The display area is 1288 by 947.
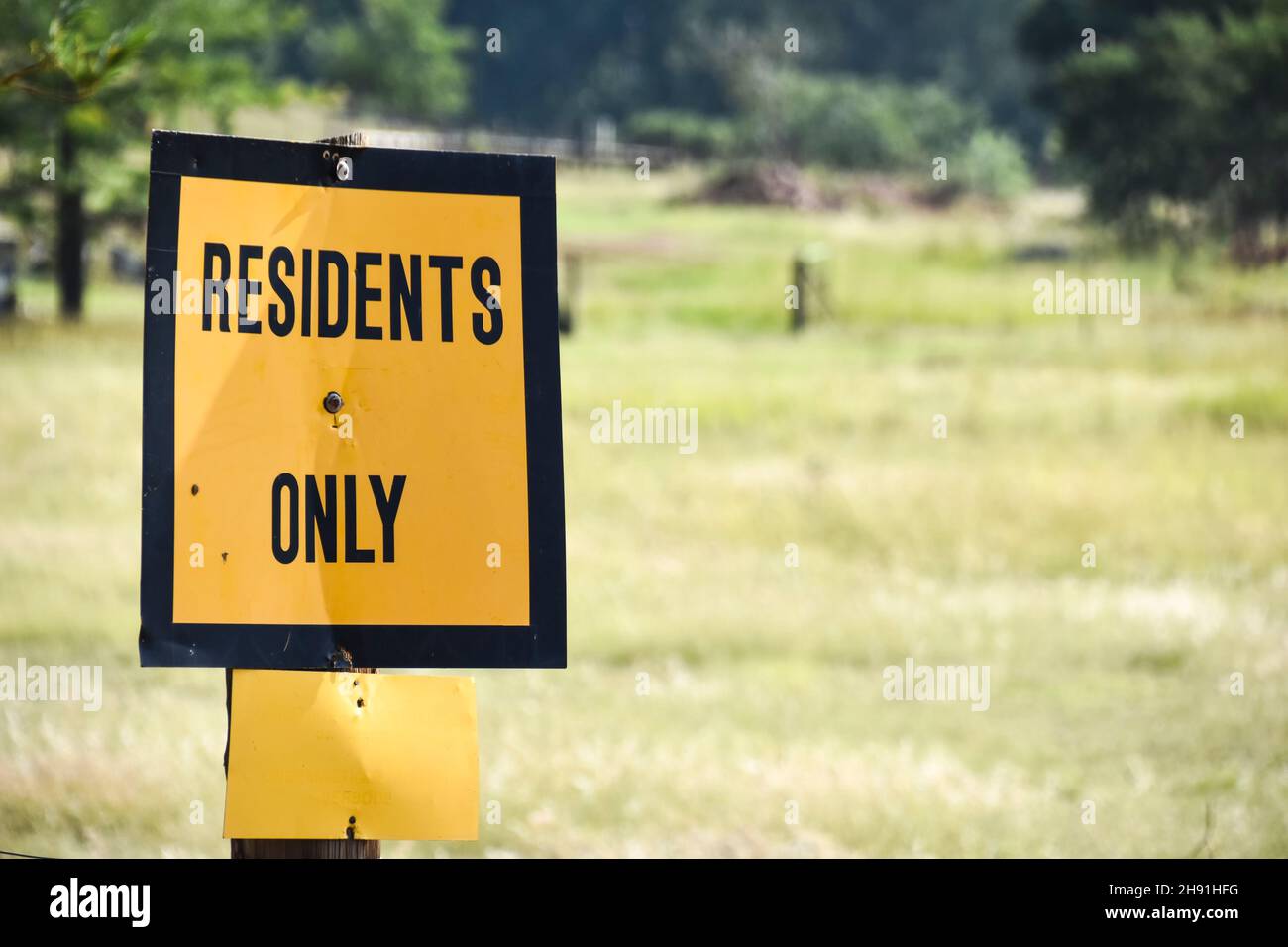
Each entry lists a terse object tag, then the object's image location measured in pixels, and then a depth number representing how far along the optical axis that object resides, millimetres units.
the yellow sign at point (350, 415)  2820
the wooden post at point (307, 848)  2840
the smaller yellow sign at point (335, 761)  2795
